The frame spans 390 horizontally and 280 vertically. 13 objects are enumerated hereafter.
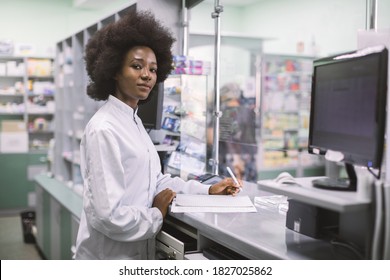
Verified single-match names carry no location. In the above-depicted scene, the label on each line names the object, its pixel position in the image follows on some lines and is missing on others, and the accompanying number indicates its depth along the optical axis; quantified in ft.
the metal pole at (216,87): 8.69
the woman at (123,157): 5.13
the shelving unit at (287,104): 19.69
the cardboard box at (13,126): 19.40
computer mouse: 4.15
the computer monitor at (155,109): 8.11
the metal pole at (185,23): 9.25
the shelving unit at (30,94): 20.06
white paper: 5.70
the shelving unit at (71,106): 11.91
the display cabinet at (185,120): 8.73
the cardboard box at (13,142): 19.04
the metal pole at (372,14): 6.20
